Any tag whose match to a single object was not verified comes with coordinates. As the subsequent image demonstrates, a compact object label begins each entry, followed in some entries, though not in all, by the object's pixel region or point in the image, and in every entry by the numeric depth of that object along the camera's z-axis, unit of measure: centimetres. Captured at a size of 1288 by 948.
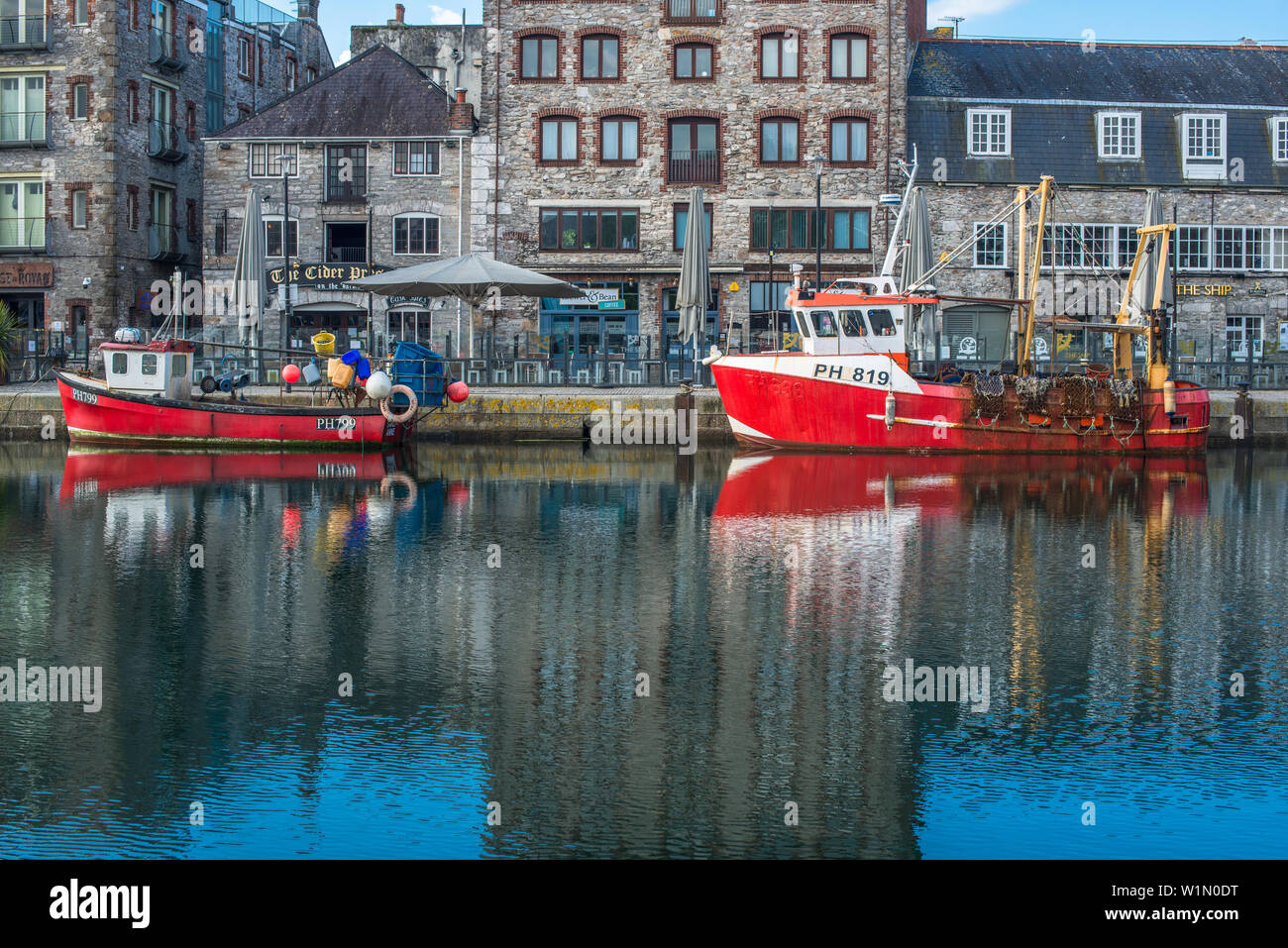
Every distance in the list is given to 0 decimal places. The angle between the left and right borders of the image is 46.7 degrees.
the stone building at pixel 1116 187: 4559
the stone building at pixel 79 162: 4756
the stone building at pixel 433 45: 6228
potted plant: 3875
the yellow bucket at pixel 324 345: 3359
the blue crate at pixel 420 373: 3238
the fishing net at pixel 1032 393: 3034
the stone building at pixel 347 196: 4766
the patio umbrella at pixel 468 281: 3369
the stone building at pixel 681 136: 4600
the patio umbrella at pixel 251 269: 3809
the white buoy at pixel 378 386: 3017
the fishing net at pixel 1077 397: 3056
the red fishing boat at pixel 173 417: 3003
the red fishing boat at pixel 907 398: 3028
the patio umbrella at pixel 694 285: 3703
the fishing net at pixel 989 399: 3036
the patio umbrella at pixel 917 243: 3634
